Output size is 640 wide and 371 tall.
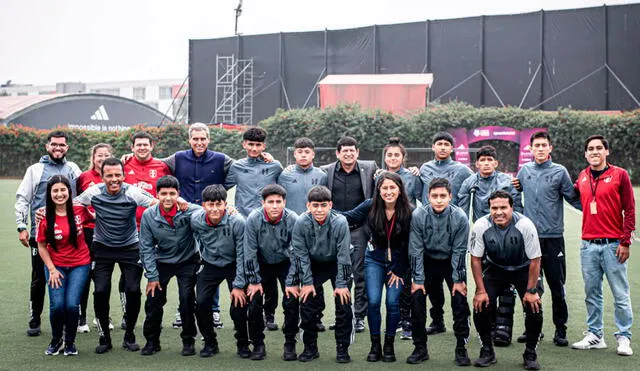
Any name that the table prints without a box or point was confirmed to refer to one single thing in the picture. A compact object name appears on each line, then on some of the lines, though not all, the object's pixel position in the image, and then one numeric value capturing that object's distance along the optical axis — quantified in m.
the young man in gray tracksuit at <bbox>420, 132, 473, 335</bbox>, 7.38
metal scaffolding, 38.97
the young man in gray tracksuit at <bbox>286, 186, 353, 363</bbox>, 5.84
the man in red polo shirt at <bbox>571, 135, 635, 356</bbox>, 6.00
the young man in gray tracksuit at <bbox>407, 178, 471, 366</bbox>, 5.77
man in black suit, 6.80
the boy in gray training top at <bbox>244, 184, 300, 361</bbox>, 5.93
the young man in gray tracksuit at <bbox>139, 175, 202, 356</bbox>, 5.99
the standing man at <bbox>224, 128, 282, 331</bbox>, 7.16
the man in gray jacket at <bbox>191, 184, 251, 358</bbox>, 5.97
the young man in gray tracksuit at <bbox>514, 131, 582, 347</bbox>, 6.30
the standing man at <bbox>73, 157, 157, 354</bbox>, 6.15
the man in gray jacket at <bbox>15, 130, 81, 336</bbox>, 6.58
